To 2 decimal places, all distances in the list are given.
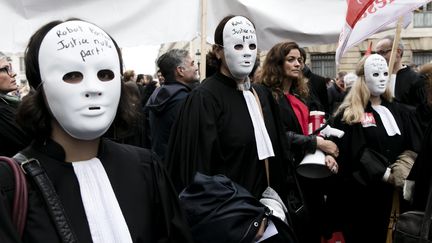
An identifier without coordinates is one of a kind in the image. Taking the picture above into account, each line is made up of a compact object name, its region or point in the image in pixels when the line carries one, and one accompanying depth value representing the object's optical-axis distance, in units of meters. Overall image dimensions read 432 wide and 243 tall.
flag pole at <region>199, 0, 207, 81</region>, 4.48
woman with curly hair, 4.63
